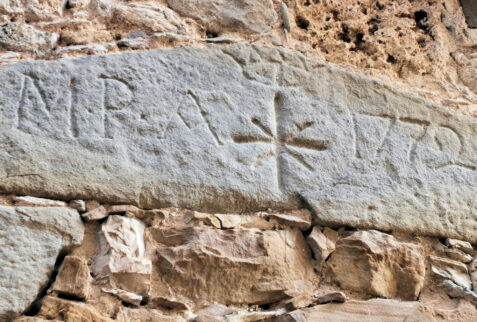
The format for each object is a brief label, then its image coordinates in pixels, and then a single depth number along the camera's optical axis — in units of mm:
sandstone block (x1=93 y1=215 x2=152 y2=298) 1796
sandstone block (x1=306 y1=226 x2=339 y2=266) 2061
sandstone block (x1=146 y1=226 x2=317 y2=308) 1886
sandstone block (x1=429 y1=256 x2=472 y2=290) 2154
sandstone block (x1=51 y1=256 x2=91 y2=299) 1741
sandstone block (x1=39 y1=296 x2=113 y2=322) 1684
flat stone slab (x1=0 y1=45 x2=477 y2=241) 1962
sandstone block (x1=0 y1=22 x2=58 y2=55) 2168
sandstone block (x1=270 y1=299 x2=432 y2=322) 1905
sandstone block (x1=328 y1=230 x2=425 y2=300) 2045
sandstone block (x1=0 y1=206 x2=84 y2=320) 1700
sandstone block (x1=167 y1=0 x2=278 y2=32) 2430
